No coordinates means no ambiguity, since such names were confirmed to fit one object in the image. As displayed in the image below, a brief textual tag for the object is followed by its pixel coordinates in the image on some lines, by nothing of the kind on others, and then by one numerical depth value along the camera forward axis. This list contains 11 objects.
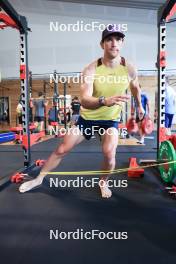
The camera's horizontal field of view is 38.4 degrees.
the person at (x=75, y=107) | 6.39
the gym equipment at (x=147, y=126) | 2.36
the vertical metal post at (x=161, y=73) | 2.71
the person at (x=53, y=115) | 6.32
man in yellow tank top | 1.94
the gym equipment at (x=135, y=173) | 2.57
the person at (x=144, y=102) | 4.34
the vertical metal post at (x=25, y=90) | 2.81
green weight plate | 2.00
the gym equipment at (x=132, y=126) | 2.40
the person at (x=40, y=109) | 6.47
